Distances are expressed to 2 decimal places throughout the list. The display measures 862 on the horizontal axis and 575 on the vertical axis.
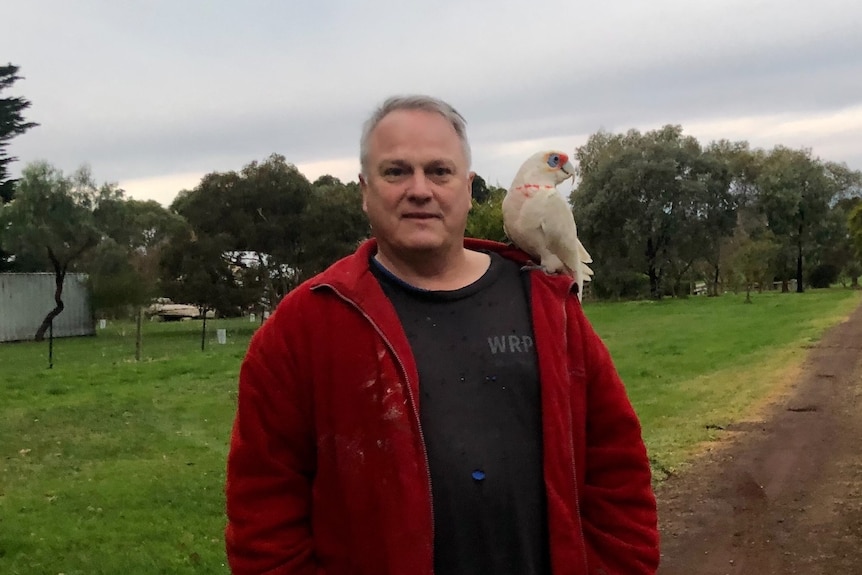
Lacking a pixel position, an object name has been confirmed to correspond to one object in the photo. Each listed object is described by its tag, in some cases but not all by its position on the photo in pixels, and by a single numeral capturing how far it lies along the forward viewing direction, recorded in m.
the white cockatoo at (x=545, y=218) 2.23
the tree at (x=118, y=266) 29.61
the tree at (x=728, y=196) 40.47
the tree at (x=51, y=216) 28.77
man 1.78
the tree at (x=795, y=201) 43.16
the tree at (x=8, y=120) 37.03
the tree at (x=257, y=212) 28.59
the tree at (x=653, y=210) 38.78
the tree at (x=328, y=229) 28.00
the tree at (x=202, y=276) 28.14
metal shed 30.59
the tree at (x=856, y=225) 37.41
